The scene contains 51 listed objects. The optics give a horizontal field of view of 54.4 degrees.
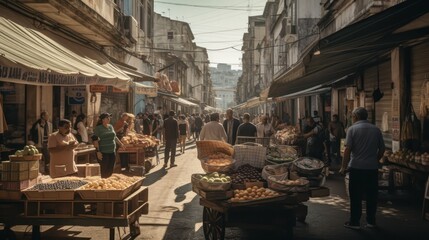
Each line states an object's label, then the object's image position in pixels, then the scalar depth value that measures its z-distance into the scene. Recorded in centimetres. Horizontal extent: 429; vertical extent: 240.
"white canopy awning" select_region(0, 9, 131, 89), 634
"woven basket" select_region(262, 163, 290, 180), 664
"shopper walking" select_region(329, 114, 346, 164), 1606
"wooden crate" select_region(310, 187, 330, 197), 638
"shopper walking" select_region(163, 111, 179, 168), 1516
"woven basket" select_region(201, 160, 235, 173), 727
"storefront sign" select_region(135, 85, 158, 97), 1905
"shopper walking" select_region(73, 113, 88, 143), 1354
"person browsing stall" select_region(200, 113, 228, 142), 1123
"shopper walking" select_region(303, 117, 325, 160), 1290
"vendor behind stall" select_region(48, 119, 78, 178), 770
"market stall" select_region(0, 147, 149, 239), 555
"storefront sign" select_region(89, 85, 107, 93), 1502
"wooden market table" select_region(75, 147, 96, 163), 1108
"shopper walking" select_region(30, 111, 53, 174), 1096
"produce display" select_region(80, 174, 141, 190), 581
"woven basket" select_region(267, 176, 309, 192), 593
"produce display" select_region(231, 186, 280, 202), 578
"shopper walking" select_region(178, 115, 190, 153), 2122
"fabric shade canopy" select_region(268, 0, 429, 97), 689
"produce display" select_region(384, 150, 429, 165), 877
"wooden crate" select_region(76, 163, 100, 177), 823
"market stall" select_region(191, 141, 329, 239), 571
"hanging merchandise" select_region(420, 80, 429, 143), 997
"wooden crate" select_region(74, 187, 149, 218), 555
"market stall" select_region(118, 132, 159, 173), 1332
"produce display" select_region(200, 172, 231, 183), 612
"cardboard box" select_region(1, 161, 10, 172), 576
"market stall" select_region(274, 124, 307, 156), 1420
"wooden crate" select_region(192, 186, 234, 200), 582
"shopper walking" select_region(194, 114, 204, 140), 2692
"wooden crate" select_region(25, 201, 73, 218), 562
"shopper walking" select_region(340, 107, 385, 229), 697
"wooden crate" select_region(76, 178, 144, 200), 558
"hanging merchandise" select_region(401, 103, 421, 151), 1045
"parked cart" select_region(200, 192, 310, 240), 566
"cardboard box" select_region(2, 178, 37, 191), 568
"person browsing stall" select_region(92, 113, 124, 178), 944
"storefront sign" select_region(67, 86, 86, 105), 1491
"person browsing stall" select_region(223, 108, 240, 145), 1265
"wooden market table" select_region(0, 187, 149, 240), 550
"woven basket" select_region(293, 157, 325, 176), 714
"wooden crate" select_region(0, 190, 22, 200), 568
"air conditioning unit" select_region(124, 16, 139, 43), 2030
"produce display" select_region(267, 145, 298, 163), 805
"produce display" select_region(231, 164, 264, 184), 663
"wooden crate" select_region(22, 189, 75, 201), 560
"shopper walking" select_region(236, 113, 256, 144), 1121
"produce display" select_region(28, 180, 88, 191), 576
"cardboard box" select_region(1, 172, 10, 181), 573
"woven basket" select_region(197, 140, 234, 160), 845
